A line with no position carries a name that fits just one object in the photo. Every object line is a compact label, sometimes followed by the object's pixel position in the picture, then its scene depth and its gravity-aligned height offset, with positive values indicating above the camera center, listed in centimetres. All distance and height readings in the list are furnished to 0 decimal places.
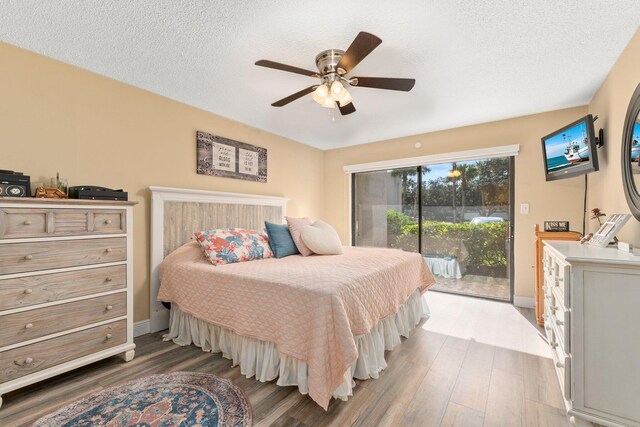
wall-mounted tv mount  253 +69
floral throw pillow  255 -31
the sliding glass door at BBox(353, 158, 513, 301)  367 -9
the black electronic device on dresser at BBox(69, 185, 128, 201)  202 +15
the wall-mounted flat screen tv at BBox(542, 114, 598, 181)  237 +59
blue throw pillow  297 -30
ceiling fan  190 +99
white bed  157 -67
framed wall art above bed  319 +69
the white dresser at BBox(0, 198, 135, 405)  166 -49
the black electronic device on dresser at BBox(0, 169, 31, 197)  173 +18
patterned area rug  152 -113
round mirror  182 +40
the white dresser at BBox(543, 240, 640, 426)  138 -64
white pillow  298 -30
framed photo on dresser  185 -12
